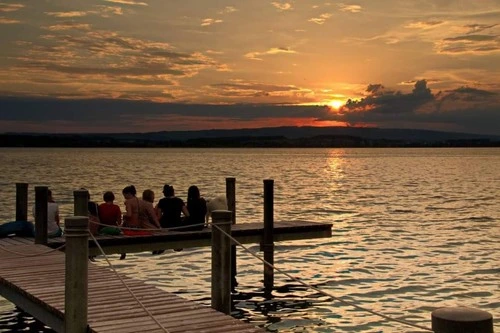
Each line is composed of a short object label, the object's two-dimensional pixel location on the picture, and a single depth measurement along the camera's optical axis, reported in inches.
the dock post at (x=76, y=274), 354.6
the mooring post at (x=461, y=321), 177.6
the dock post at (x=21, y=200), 774.8
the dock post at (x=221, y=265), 411.8
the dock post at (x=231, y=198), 808.1
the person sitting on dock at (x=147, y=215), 702.5
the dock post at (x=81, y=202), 602.2
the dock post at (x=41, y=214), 631.8
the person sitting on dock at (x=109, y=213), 698.2
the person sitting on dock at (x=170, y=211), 732.7
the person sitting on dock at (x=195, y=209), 734.5
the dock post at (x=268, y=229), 763.4
